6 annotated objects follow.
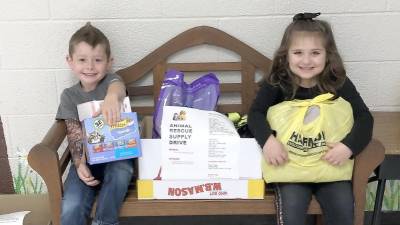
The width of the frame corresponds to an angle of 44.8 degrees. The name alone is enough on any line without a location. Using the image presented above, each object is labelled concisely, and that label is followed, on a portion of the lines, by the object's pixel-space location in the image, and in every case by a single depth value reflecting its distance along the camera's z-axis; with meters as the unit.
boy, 1.48
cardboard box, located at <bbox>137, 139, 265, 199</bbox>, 1.48
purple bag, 1.63
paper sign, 1.45
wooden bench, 1.43
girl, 1.45
